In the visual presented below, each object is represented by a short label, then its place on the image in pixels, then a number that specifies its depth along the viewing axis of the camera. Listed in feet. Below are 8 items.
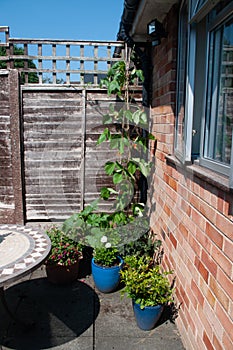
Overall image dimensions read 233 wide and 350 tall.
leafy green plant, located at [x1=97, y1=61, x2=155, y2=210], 10.52
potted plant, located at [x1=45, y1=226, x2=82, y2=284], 9.80
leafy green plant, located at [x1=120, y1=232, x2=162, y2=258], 9.74
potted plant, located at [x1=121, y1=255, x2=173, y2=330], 7.43
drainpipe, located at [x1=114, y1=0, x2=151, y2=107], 9.28
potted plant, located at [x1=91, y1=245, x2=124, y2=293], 9.39
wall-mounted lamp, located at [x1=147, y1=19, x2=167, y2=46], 8.38
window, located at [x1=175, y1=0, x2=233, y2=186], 5.08
